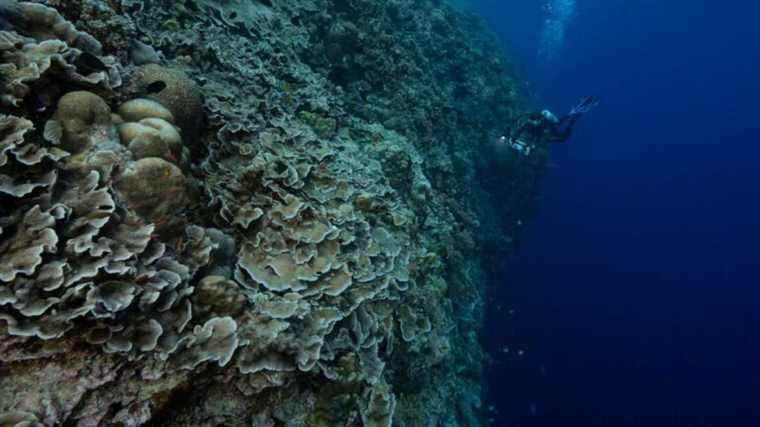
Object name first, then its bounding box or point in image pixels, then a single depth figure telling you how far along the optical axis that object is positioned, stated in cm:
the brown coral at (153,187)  277
